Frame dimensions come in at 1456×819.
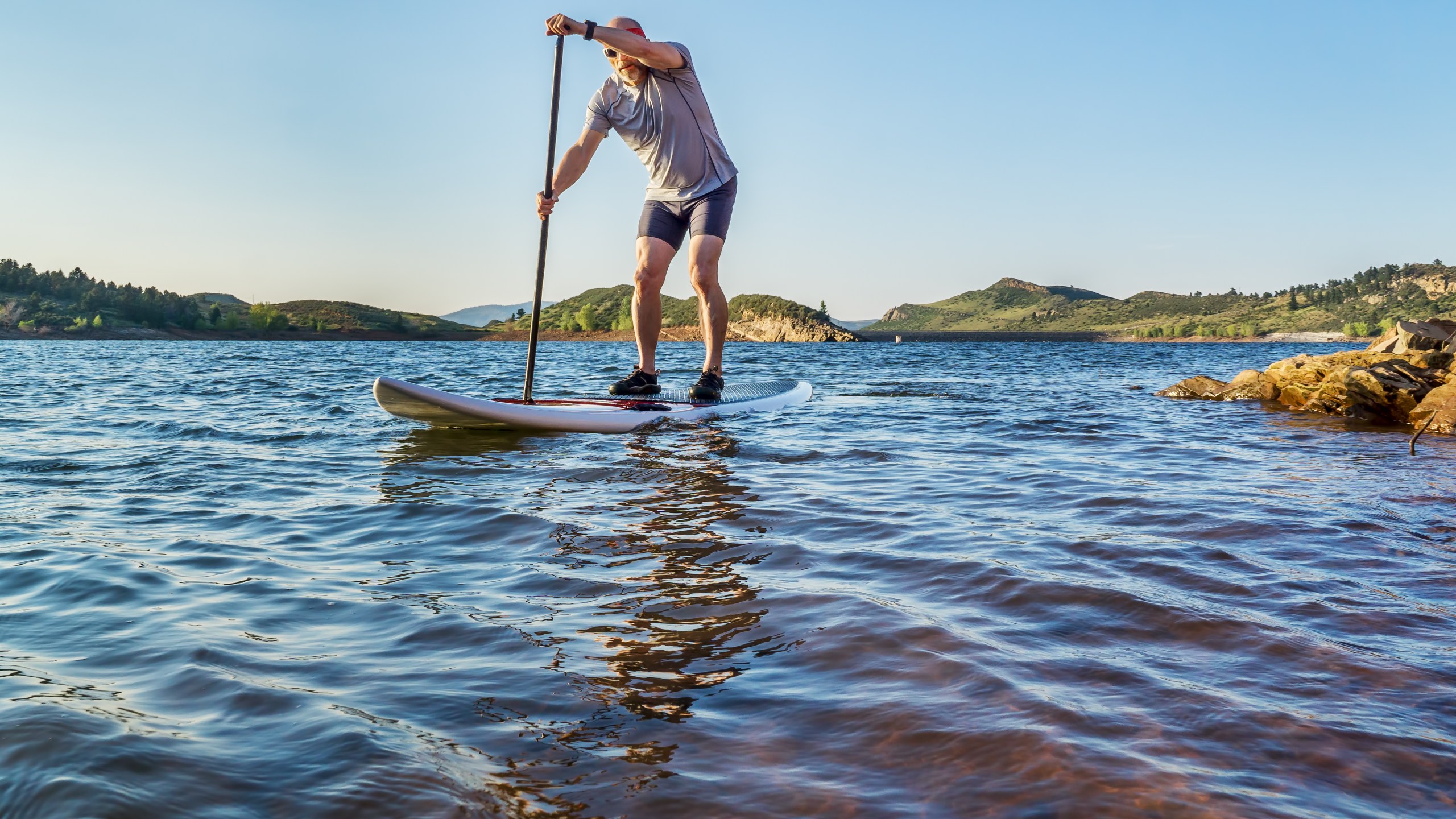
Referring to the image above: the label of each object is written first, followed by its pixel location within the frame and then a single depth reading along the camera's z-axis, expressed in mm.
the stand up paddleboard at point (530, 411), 7695
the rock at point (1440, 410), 9469
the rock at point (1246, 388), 14453
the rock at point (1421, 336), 12695
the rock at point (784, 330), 175125
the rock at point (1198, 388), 15281
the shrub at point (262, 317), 137500
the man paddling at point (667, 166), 8797
